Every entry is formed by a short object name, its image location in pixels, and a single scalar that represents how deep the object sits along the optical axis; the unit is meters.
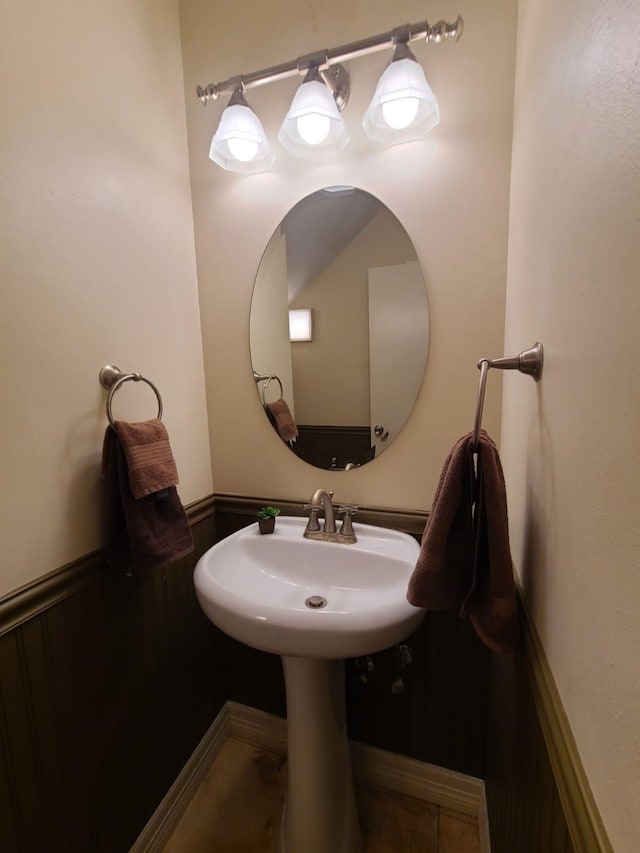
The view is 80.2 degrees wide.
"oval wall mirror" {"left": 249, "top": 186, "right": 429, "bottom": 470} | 1.12
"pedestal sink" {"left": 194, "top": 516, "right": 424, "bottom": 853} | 1.01
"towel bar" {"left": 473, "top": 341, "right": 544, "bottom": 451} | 0.64
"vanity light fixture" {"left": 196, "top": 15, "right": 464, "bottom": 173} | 0.93
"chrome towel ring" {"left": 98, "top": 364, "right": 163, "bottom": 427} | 0.96
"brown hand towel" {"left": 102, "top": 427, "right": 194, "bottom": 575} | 0.93
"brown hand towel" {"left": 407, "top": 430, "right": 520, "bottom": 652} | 0.64
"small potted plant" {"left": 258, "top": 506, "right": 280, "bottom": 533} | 1.20
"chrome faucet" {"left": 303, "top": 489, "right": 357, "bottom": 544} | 1.14
